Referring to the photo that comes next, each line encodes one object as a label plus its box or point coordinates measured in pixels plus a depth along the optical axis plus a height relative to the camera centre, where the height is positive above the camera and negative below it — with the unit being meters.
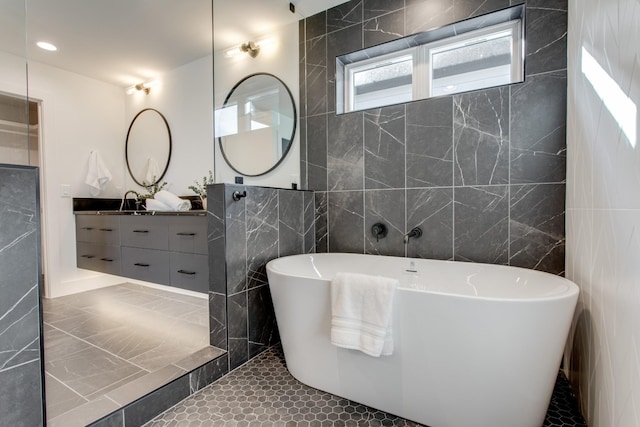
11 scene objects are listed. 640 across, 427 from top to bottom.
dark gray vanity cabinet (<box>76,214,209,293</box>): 2.36 -0.39
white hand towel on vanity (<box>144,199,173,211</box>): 2.75 -0.03
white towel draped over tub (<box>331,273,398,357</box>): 1.28 -0.48
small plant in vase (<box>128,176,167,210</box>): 3.32 +0.15
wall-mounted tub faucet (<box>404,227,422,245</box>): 2.06 -0.21
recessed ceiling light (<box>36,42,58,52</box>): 2.72 +1.44
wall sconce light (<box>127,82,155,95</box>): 3.43 +1.34
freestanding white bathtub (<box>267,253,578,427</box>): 1.10 -0.62
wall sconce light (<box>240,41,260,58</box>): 2.68 +1.38
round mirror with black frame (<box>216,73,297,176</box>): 2.67 +0.71
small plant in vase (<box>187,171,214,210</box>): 2.99 +0.16
